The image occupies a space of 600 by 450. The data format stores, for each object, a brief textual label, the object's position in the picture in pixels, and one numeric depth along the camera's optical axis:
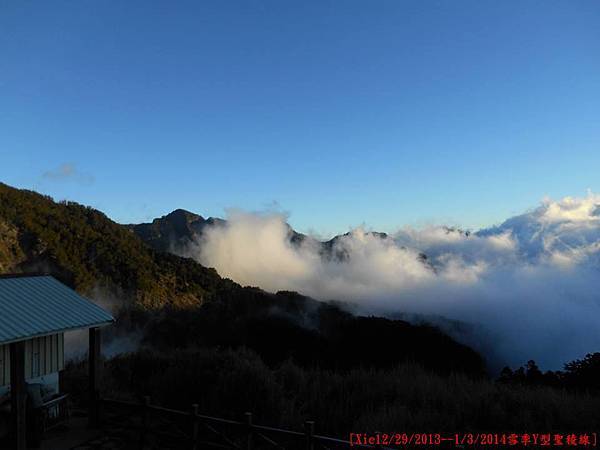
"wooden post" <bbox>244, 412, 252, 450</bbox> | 8.47
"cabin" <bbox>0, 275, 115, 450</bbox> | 8.62
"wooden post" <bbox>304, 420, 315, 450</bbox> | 7.83
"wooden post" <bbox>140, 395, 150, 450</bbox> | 9.66
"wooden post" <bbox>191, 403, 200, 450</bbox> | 9.07
